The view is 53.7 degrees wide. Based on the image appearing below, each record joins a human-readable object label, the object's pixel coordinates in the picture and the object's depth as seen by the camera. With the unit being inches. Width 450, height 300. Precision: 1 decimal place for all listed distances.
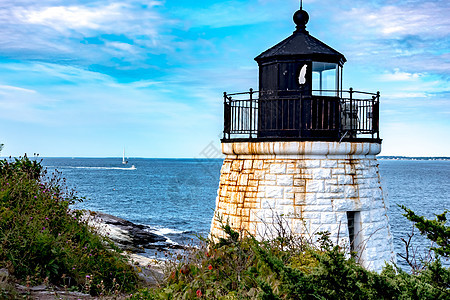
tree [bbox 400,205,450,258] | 194.2
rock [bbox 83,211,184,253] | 975.0
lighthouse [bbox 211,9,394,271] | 374.6
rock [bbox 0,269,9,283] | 229.9
